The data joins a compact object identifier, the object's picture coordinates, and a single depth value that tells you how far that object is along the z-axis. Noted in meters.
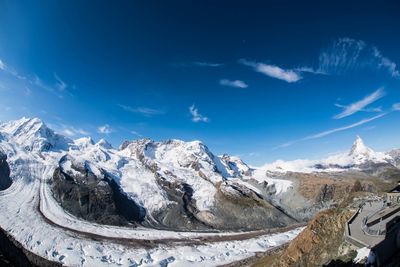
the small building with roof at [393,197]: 51.88
